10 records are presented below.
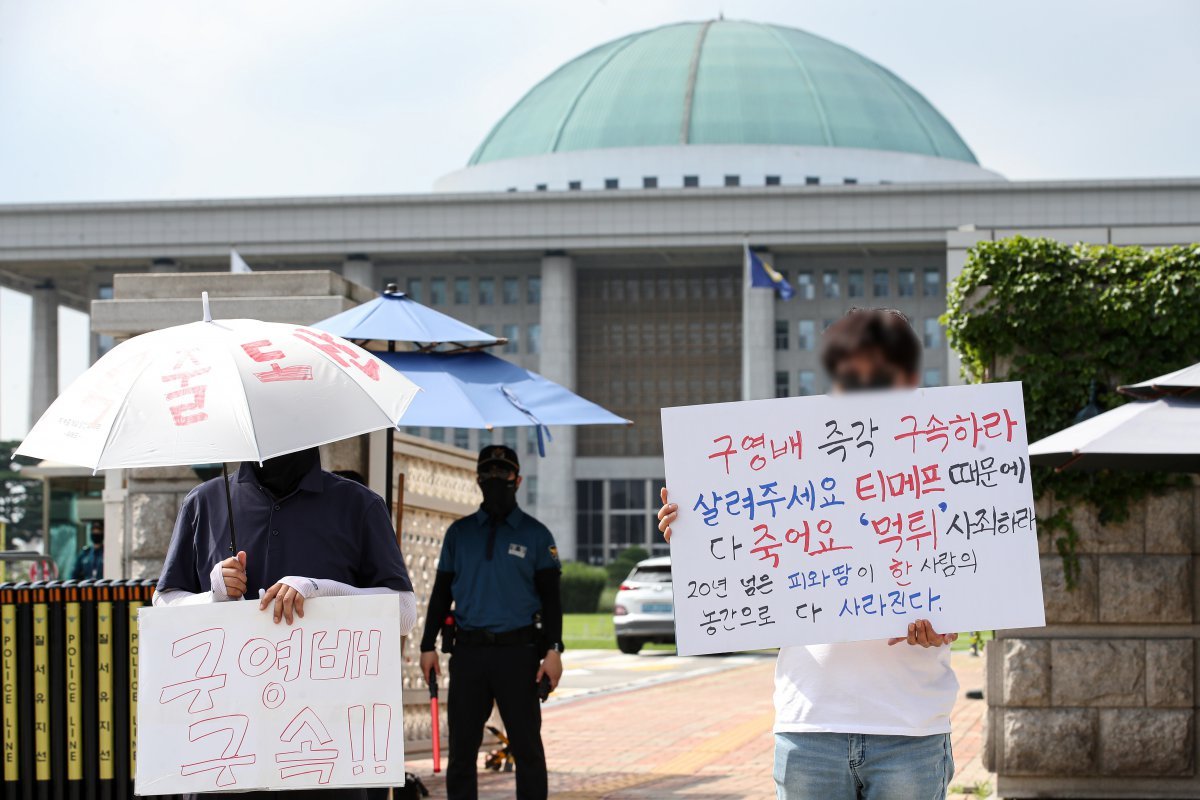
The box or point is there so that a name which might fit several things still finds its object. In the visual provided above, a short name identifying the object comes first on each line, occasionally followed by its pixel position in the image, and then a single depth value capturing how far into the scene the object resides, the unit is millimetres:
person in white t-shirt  3764
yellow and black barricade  6266
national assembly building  76438
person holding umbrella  4629
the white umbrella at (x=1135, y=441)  7406
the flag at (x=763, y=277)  45812
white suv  25422
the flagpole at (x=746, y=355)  77256
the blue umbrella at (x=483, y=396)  8109
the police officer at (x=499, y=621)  7832
